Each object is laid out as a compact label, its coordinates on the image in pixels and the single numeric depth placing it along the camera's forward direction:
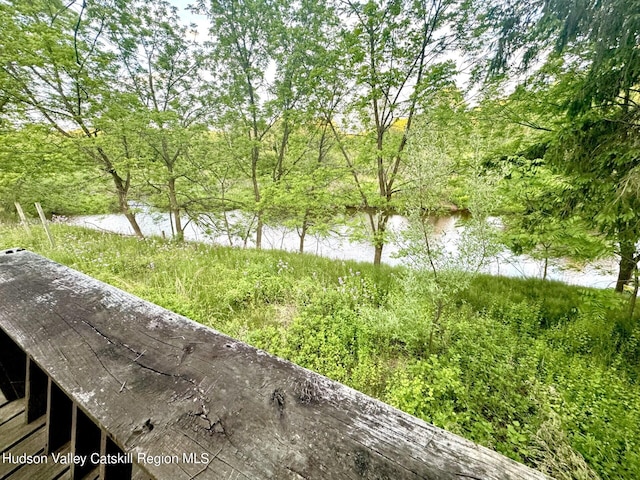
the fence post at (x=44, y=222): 5.12
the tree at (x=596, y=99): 1.65
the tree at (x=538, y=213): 2.91
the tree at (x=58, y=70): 4.27
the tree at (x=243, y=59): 6.08
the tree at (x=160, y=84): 5.45
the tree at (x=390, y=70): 4.22
